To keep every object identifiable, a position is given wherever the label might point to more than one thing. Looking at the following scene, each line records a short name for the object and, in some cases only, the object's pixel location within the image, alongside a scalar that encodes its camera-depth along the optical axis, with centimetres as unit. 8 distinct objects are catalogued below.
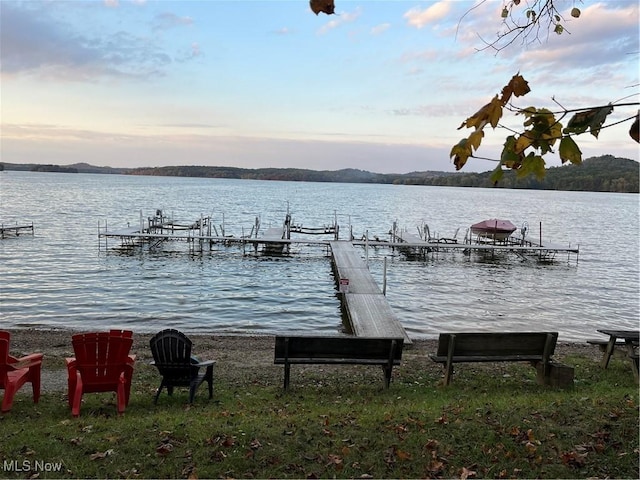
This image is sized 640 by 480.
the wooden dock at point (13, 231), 3600
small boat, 3653
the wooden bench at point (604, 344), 977
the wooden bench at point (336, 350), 779
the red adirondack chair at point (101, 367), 642
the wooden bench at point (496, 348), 809
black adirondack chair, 699
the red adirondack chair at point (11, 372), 634
